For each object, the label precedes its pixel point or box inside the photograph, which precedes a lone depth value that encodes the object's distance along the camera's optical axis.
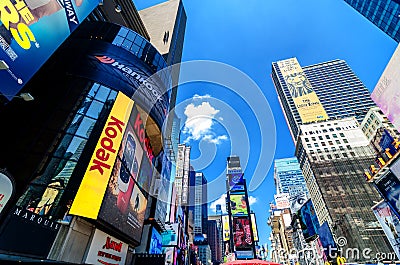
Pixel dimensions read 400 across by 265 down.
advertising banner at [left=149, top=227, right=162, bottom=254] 17.19
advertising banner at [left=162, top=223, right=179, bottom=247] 26.77
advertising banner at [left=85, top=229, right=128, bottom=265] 9.30
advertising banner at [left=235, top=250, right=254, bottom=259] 56.22
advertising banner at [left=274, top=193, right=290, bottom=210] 102.11
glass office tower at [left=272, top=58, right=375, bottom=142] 109.69
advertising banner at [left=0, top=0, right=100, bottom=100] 6.28
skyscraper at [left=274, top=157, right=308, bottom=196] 142.32
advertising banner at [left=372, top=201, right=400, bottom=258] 18.16
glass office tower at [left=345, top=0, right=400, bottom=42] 56.22
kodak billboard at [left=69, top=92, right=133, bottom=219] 8.82
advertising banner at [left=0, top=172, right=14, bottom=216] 4.61
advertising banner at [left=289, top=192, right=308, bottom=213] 72.72
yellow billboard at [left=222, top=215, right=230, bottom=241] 97.35
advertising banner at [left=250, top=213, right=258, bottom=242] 91.83
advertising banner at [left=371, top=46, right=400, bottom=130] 15.91
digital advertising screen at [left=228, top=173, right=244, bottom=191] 76.88
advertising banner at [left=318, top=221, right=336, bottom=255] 23.50
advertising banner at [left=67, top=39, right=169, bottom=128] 13.47
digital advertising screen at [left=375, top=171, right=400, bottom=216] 16.38
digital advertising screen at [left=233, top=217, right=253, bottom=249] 58.36
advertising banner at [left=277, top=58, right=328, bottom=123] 105.25
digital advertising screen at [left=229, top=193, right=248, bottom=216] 67.00
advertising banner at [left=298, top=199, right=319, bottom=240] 39.88
